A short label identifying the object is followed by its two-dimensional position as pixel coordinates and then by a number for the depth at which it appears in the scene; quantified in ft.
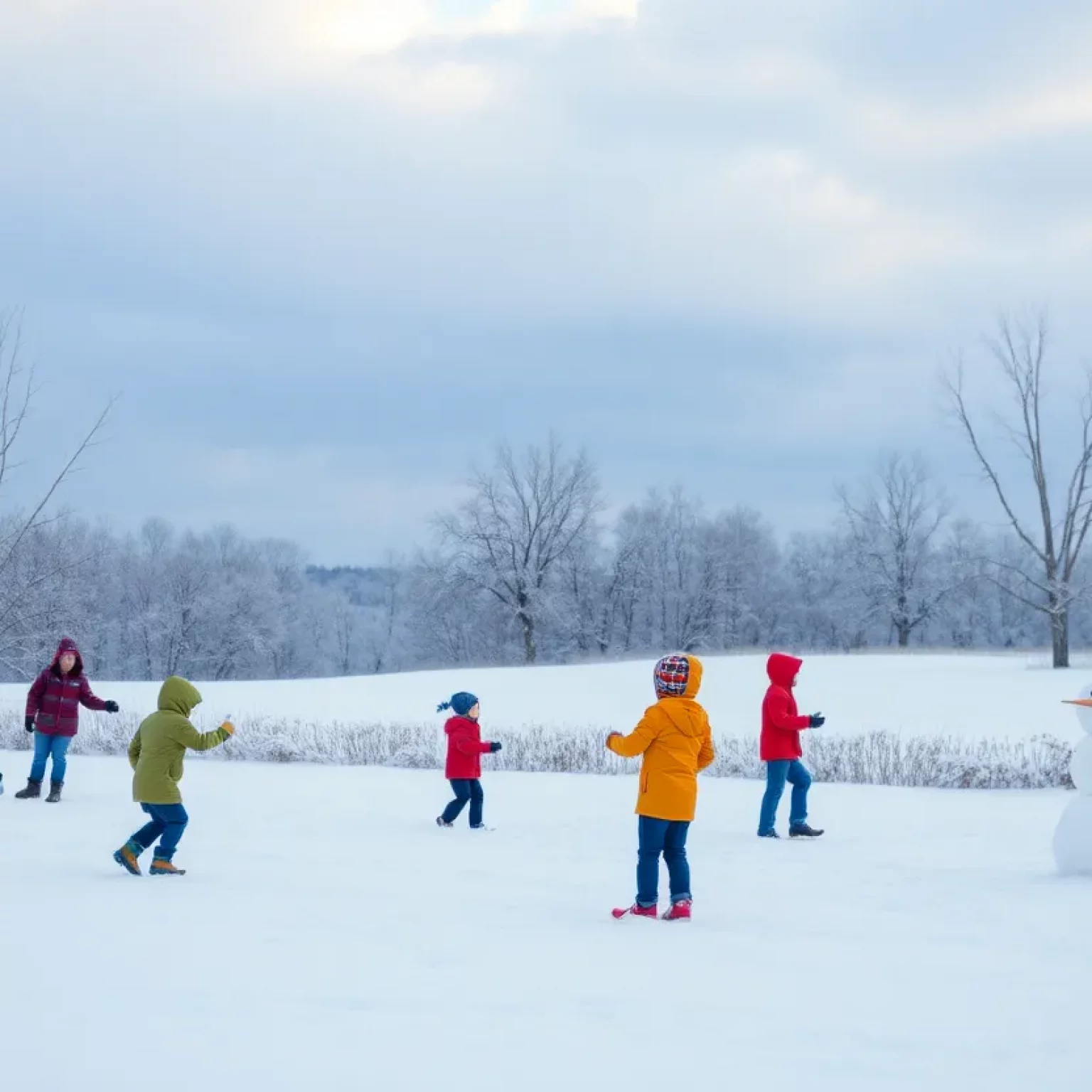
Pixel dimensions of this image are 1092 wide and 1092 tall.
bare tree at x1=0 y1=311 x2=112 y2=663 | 74.23
